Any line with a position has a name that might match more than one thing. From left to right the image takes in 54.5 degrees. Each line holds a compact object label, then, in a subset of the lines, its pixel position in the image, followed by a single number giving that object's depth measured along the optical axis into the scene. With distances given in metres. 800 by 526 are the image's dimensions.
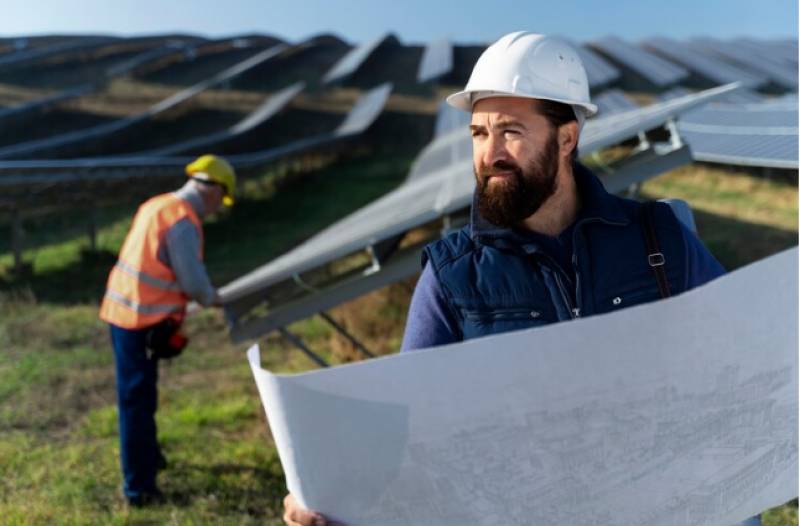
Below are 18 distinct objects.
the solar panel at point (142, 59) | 25.91
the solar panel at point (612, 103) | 13.99
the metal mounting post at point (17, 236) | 9.62
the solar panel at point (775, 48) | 23.17
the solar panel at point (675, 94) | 17.66
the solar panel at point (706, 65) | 20.19
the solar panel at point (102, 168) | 10.23
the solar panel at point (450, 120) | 14.43
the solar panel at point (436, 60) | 23.40
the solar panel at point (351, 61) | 25.12
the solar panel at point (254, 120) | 16.57
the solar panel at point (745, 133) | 7.36
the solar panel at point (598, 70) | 20.33
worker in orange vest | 4.00
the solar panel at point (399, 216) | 3.64
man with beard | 1.62
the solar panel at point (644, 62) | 20.64
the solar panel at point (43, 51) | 23.39
